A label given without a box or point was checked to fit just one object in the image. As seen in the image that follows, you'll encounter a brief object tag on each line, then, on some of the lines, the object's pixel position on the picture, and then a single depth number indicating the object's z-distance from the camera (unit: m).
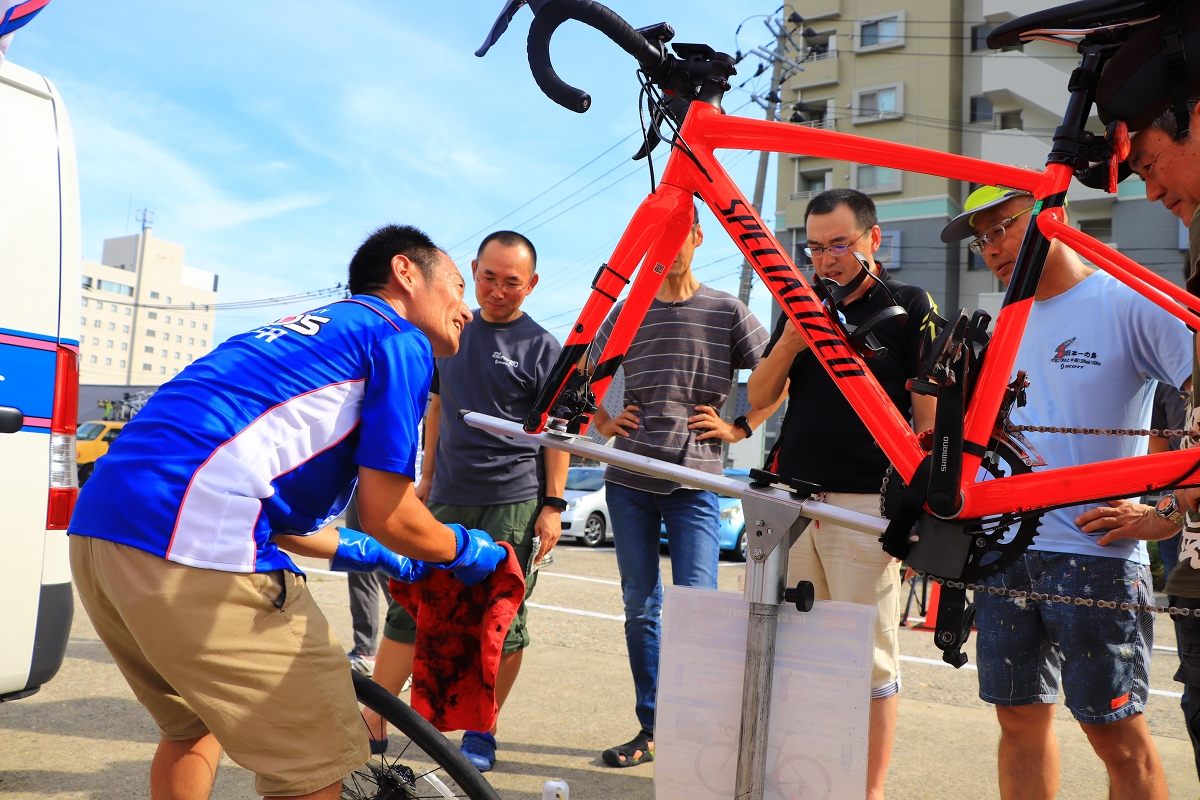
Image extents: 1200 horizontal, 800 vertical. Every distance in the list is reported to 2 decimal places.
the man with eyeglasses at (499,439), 3.50
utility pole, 18.39
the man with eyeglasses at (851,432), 2.66
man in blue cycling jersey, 1.62
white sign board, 1.59
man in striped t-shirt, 3.35
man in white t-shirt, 2.19
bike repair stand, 1.64
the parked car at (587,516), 14.02
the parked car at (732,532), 13.15
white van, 2.60
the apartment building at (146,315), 88.12
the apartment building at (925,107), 25.02
